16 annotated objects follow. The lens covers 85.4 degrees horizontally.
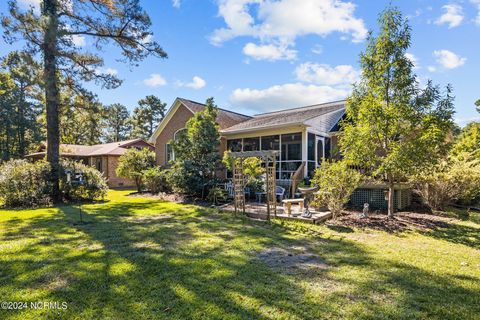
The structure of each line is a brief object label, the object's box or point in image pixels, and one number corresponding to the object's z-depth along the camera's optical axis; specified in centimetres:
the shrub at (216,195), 1188
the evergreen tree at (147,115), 4200
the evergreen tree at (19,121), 2912
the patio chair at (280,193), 1195
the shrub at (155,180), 1549
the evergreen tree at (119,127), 4888
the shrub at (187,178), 1246
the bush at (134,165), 1744
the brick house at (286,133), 1309
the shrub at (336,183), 823
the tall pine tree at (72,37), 1109
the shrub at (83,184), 1295
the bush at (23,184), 1120
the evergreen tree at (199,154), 1255
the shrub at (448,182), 934
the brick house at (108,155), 2388
